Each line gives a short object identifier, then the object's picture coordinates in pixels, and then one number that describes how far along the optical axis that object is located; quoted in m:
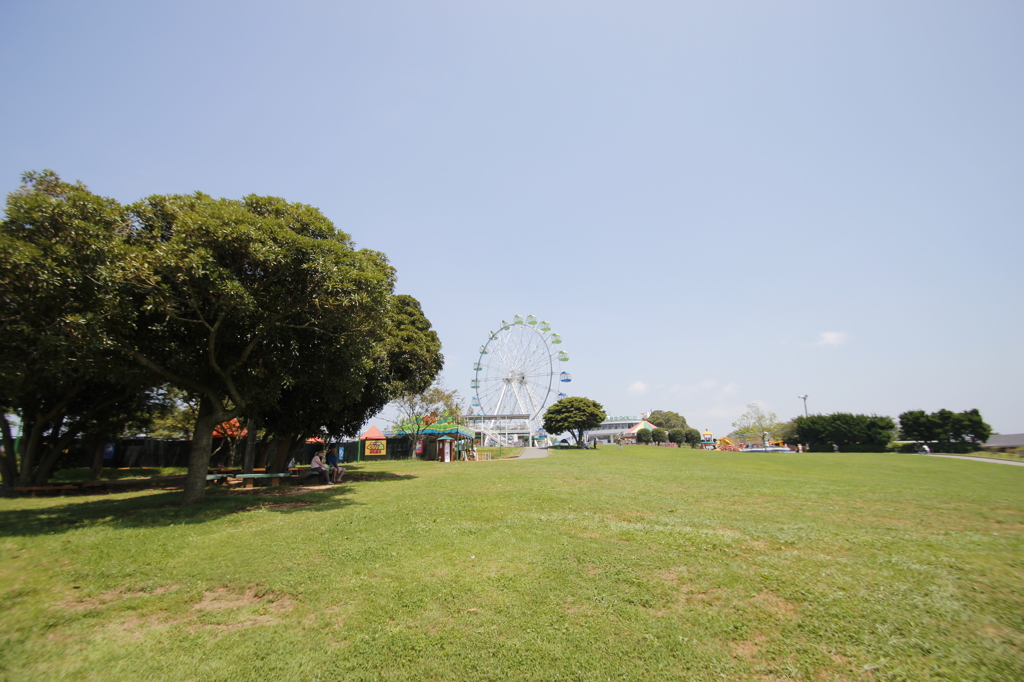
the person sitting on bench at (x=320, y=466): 18.02
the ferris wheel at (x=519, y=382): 57.19
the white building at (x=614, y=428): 128.12
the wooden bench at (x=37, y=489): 16.00
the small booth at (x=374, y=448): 43.72
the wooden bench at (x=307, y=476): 19.18
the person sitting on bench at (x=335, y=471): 18.84
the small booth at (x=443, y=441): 37.03
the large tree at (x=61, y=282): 10.11
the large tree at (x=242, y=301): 11.12
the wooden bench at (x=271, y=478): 17.36
